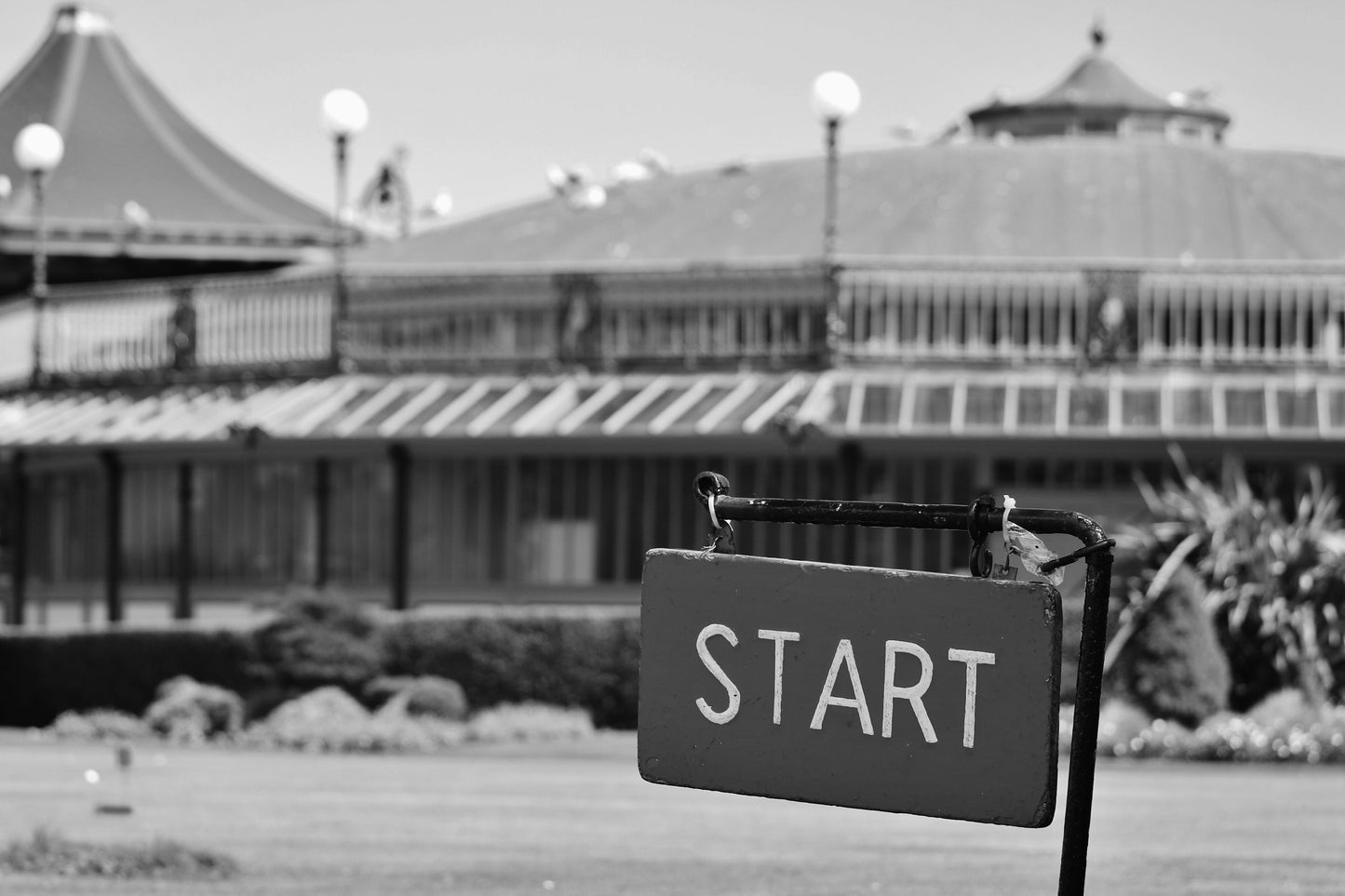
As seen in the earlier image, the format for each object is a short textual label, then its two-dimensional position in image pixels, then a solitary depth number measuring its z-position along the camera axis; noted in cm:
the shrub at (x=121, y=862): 1391
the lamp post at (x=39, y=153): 3494
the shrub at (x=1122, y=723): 2423
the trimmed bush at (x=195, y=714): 2759
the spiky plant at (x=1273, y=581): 2588
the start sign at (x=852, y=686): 490
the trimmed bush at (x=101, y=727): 2841
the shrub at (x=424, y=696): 2708
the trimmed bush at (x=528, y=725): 2689
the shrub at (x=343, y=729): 2566
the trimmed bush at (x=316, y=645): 2764
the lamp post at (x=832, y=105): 2956
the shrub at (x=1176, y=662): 2491
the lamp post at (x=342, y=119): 3075
